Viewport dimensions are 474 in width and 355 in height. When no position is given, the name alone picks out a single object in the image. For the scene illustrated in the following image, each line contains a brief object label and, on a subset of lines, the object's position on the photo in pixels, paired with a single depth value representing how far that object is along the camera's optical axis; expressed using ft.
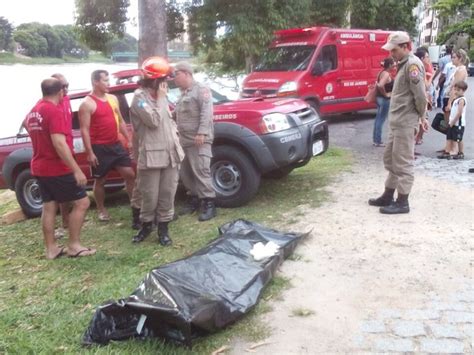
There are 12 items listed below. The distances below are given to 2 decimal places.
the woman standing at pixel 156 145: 15.44
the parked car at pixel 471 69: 121.91
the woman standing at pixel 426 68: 30.19
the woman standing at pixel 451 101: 26.68
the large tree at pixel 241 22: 39.06
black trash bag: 9.79
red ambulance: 37.24
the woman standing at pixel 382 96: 29.58
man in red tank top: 17.94
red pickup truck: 18.95
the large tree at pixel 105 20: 38.37
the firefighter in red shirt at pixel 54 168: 14.84
